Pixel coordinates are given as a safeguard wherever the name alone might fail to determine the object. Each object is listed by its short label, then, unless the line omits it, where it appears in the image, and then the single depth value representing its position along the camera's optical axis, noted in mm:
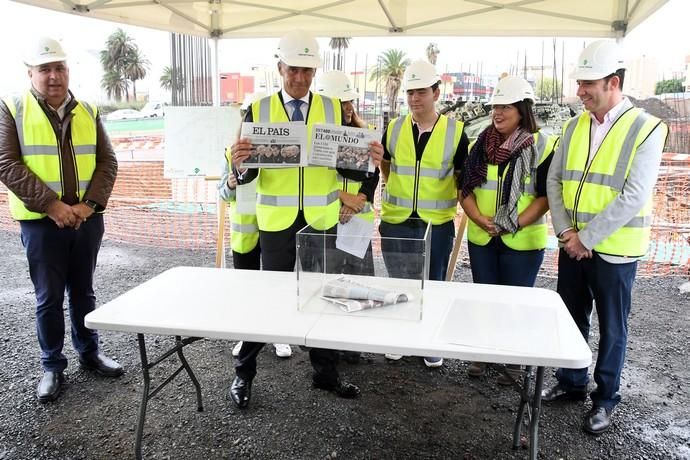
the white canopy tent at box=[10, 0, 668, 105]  4453
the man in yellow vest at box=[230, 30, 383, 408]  2846
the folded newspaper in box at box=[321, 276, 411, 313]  2266
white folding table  1899
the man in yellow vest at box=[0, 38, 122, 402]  3055
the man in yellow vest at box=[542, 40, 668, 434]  2635
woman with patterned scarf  3066
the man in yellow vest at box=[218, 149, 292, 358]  3402
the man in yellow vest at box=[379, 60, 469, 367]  3350
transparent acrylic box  2229
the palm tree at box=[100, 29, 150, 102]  53906
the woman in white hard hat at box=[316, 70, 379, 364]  2516
